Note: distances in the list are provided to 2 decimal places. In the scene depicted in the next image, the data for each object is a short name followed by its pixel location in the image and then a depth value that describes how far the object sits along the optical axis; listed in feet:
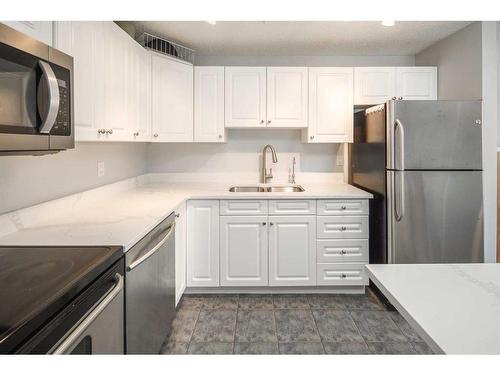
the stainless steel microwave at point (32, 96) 3.31
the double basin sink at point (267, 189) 11.22
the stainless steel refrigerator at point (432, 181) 8.37
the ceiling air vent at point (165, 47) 9.78
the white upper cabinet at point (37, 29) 3.84
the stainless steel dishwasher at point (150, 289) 4.77
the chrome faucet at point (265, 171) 11.37
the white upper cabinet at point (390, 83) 10.37
